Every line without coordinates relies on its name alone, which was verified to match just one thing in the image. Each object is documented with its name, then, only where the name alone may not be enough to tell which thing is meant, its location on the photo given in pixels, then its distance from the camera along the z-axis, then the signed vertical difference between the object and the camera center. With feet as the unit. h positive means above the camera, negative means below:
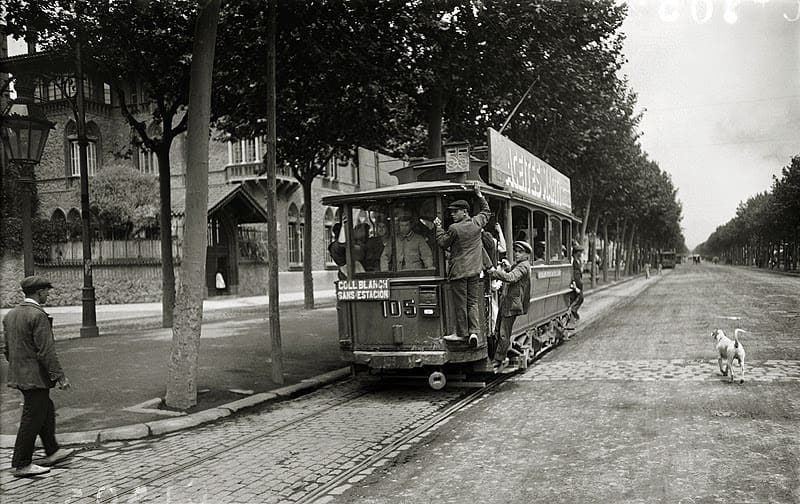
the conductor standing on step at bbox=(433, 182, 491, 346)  28.58 -0.04
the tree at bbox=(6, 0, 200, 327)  44.04 +15.88
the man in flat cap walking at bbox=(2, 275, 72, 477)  19.97 -2.69
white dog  29.73 -4.40
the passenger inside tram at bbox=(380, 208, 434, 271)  30.04 +0.58
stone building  94.53 +9.42
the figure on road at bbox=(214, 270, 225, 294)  100.73 -1.78
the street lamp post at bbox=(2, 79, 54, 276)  34.83 +7.13
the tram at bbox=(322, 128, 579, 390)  29.60 -0.37
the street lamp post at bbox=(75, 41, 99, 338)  51.72 +1.69
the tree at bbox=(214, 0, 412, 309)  42.37 +13.73
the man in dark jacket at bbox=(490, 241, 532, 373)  32.09 -2.24
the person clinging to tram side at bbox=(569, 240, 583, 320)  52.08 -1.89
